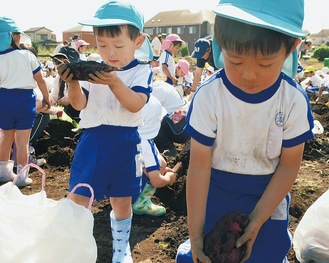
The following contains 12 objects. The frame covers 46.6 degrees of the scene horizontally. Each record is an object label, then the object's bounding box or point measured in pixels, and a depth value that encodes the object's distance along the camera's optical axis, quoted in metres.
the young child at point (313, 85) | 10.41
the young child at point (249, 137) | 1.24
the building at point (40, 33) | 62.45
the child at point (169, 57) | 8.34
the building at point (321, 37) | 75.50
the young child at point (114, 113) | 2.04
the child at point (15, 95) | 3.66
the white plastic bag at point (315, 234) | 2.13
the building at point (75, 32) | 44.59
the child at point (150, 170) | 2.99
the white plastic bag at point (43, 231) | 1.34
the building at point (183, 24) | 52.84
